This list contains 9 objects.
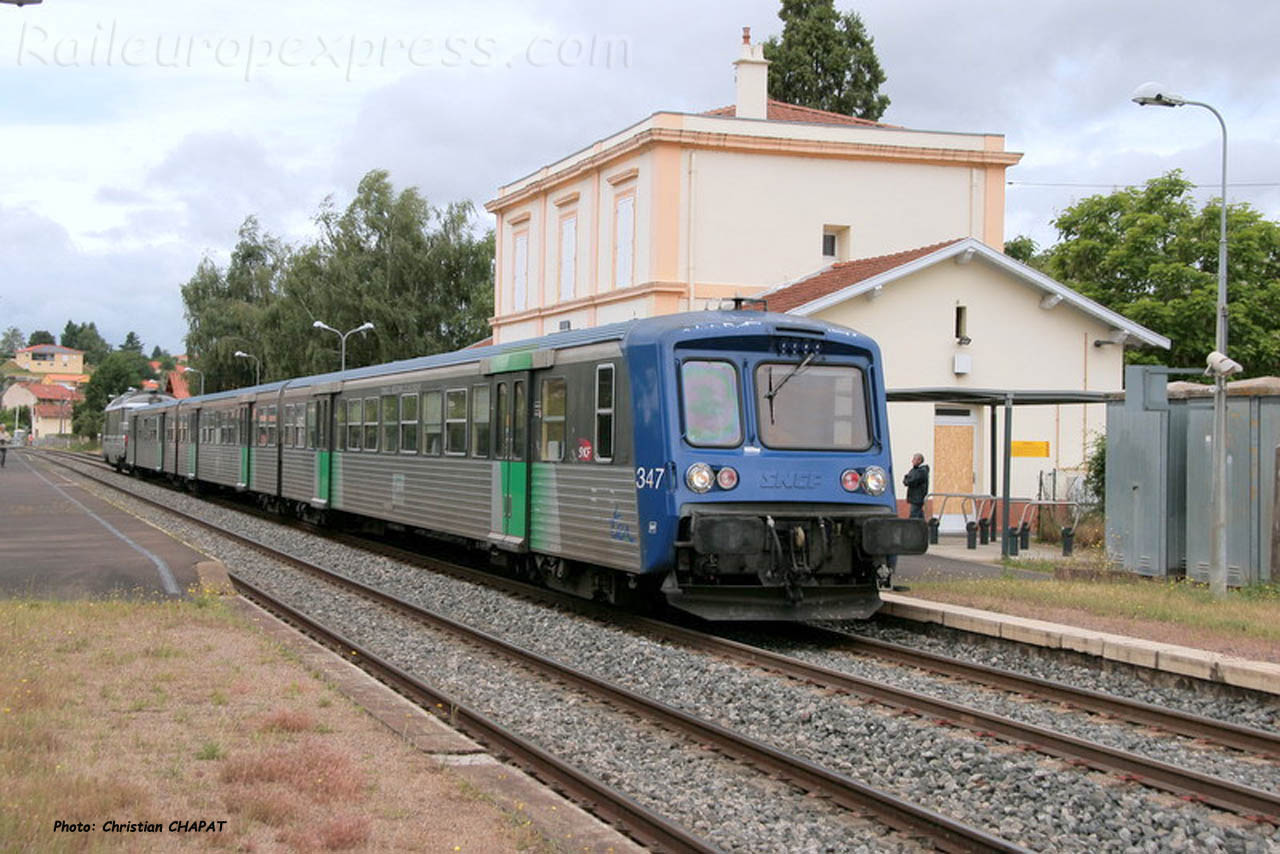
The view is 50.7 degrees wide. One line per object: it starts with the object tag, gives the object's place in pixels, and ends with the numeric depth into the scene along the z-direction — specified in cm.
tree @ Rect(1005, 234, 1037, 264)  6359
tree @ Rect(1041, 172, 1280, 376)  4441
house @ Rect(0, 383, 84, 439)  16625
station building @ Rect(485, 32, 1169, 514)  2503
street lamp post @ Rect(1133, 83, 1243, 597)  1398
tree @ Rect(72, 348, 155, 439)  11856
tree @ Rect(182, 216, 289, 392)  6756
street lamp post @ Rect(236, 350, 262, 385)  6128
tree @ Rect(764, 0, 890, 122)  5419
